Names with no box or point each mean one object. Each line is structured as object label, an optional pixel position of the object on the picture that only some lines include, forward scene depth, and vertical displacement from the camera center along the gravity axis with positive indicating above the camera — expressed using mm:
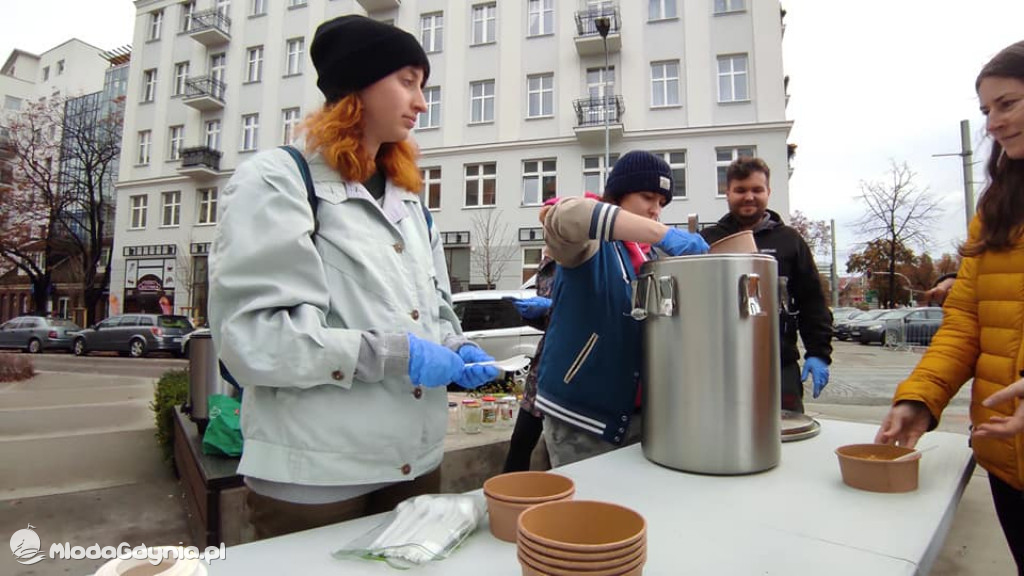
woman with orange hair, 923 +14
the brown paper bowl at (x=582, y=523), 689 -269
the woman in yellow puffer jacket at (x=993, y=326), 1149 -12
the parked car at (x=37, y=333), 16688 -432
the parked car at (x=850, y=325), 19552 -166
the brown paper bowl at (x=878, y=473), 1048 -304
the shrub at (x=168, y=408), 4359 -742
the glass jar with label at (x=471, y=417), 3387 -617
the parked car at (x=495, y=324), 7176 -51
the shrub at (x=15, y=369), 9355 -891
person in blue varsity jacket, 1361 -37
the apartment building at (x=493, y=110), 14547 +6486
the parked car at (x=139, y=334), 14477 -382
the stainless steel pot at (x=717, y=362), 1088 -88
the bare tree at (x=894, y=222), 19234 +3620
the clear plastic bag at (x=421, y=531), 724 -308
